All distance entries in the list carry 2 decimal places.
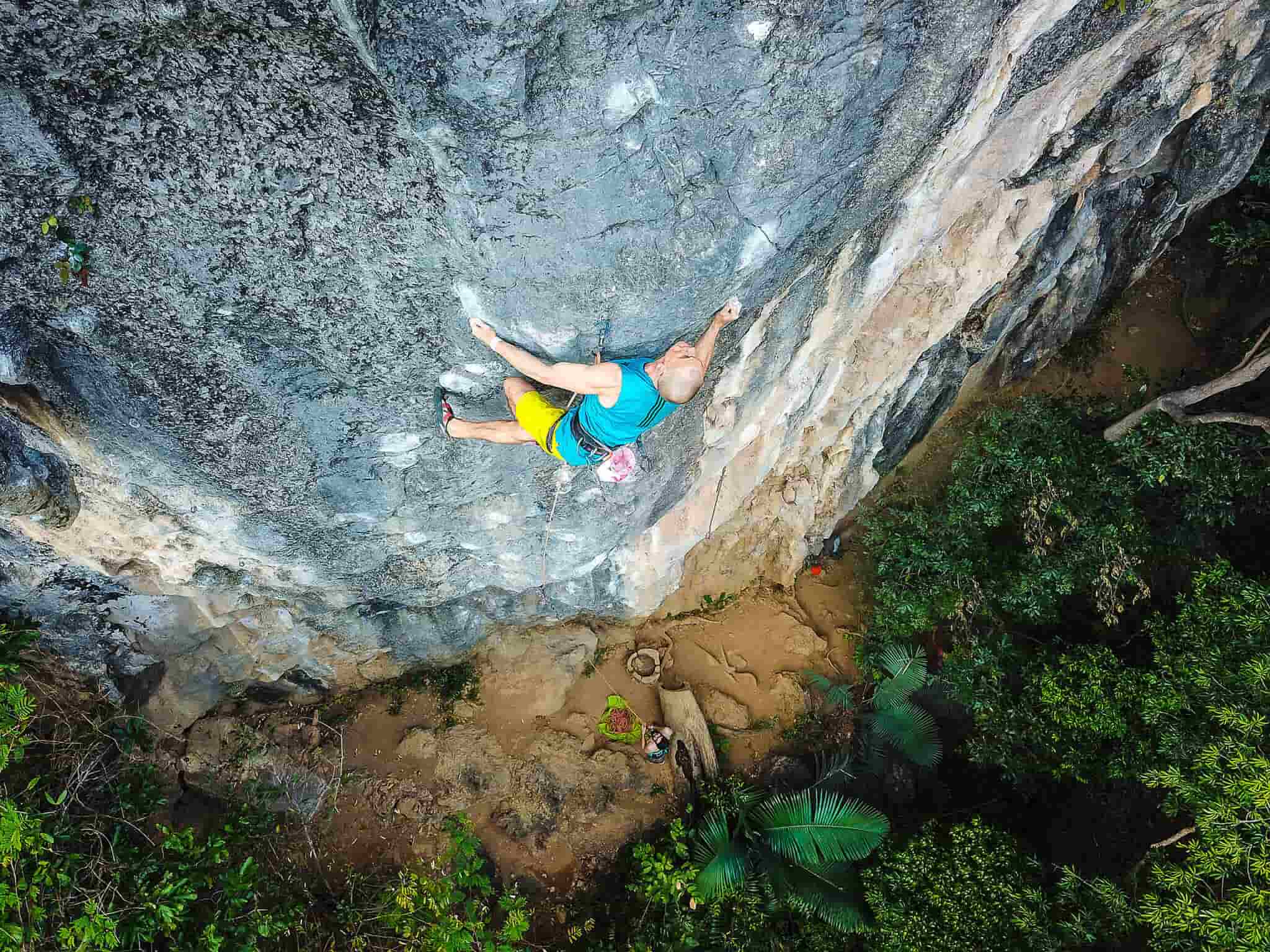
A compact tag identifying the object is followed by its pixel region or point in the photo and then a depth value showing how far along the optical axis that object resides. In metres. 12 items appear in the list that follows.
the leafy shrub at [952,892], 5.20
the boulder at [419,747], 7.18
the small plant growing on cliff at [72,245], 2.82
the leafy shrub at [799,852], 5.96
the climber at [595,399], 3.49
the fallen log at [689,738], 7.37
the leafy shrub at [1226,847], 3.87
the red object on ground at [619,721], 7.59
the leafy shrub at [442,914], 5.01
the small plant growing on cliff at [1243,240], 7.43
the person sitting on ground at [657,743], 7.38
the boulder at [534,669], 7.50
